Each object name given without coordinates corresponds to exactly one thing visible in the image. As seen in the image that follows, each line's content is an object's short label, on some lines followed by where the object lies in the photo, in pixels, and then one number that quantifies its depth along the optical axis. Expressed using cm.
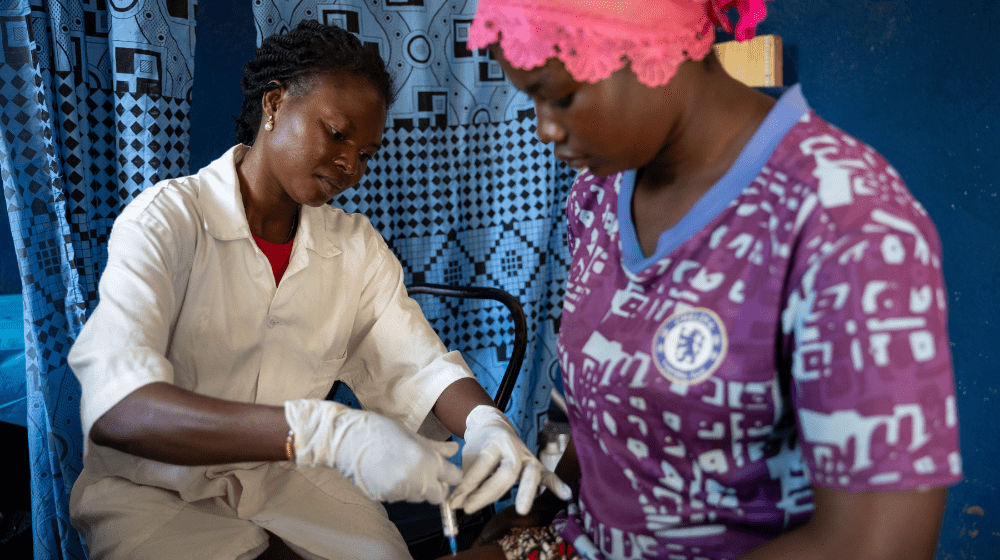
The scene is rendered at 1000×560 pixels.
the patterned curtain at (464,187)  192
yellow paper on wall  189
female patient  59
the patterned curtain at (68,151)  140
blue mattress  154
